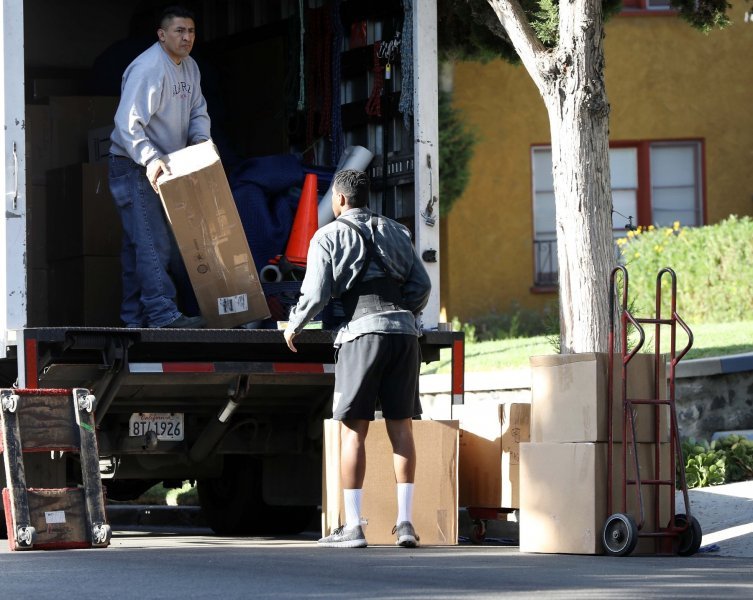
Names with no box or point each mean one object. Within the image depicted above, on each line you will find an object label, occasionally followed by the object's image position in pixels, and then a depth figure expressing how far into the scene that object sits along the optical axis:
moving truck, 16.20
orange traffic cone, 18.45
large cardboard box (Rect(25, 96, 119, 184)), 20.09
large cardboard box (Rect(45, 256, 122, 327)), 18.84
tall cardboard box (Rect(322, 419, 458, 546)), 16.58
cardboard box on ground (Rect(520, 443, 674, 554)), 15.51
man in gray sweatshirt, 17.22
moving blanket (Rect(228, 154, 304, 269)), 18.52
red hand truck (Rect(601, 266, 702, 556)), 15.34
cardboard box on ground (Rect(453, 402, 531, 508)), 17.39
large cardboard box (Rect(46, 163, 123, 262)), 19.00
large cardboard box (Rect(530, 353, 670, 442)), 15.60
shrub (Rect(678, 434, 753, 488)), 19.50
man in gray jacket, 15.98
